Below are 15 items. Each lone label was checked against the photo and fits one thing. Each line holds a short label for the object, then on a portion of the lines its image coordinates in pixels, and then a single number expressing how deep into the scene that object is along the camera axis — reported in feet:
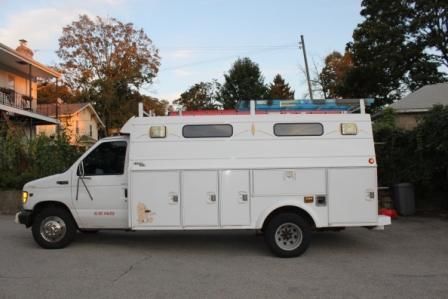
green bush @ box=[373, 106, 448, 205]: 43.01
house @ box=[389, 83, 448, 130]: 68.43
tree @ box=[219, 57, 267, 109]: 167.84
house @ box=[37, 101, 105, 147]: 128.98
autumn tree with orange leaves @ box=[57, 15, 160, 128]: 162.71
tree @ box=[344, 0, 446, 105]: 115.75
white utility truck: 27.50
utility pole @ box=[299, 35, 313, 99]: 108.15
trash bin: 43.83
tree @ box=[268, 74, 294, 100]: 237.66
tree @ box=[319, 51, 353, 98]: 164.96
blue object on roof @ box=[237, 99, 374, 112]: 30.12
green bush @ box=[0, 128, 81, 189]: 51.42
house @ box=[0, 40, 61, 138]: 85.30
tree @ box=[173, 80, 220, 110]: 223.10
